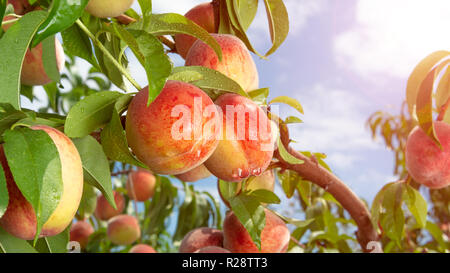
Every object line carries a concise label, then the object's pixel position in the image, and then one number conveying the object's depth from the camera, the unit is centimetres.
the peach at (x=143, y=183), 178
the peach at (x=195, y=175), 83
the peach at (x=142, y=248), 136
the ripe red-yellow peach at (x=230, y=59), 60
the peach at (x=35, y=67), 74
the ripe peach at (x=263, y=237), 80
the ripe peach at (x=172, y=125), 47
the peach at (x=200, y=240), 91
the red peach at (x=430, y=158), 93
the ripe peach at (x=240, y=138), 54
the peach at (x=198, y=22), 71
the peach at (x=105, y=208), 190
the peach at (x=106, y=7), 58
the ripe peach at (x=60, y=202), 43
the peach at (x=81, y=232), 163
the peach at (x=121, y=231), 165
